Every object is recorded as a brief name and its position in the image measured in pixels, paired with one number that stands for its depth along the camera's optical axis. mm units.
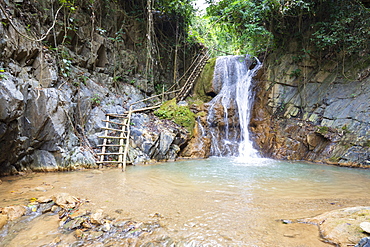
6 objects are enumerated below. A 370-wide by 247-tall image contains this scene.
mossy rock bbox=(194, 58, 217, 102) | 12539
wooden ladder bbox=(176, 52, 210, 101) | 12172
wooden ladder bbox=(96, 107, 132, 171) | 6199
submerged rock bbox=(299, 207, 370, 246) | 1713
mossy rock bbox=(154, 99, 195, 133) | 8882
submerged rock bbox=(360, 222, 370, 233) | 1635
